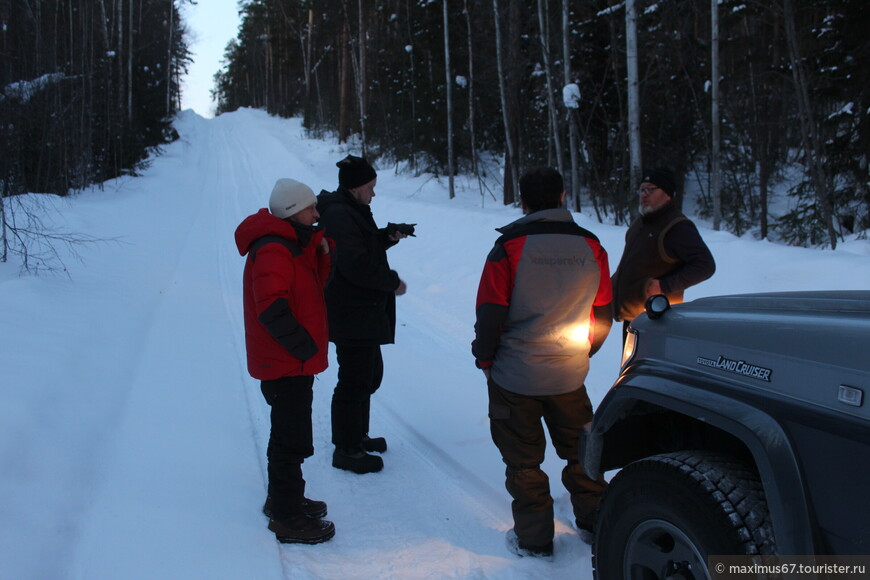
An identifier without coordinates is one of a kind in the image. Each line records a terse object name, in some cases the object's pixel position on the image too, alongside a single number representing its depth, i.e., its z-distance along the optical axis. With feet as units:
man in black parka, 11.61
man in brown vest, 11.73
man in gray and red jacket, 9.06
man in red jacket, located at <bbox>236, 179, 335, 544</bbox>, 9.33
